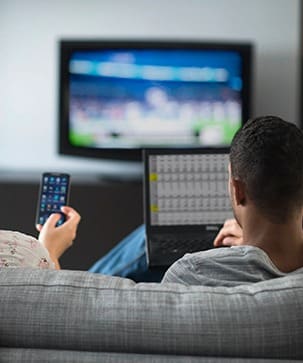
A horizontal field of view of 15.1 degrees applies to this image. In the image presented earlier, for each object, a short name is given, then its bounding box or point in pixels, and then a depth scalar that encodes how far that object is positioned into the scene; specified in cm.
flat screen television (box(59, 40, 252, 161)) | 501
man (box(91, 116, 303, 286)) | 222
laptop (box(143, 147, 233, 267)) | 291
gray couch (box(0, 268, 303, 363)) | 206
